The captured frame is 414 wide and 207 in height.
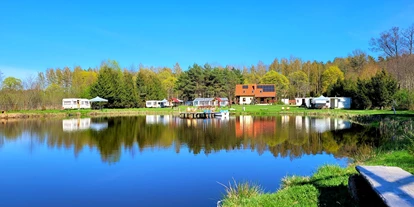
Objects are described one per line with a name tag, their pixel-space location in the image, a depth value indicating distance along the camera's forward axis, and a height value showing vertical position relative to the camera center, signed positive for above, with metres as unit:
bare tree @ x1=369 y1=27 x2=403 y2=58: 40.69 +7.24
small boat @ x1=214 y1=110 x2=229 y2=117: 35.75 -1.61
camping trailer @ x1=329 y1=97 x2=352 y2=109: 40.34 -0.55
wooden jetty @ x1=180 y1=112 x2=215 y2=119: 36.37 -1.76
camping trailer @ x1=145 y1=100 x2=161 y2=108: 55.66 -0.46
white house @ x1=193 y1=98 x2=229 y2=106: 55.03 -0.23
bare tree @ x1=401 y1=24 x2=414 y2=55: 39.26 +6.79
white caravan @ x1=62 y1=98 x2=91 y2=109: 47.03 -0.05
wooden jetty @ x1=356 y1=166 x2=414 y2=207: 3.57 -1.20
